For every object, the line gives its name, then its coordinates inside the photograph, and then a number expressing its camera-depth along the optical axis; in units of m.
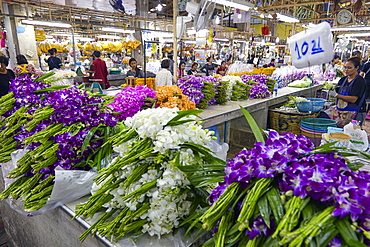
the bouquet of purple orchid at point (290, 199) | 0.72
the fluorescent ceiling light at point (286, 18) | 6.95
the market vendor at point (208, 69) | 9.71
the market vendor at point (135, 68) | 7.02
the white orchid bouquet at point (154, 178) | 1.14
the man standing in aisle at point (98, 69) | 7.15
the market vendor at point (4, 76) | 4.17
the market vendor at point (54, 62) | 8.92
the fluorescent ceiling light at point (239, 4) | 4.67
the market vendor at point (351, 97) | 3.92
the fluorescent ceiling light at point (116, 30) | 9.23
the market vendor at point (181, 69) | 8.35
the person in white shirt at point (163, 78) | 4.45
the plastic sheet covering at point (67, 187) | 1.41
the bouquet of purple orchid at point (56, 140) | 1.52
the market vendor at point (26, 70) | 2.32
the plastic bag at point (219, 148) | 1.80
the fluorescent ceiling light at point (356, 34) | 12.14
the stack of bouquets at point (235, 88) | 3.59
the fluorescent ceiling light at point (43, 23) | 7.11
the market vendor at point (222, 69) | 9.90
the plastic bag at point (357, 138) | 2.17
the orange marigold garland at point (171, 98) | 2.26
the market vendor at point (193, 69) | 9.03
